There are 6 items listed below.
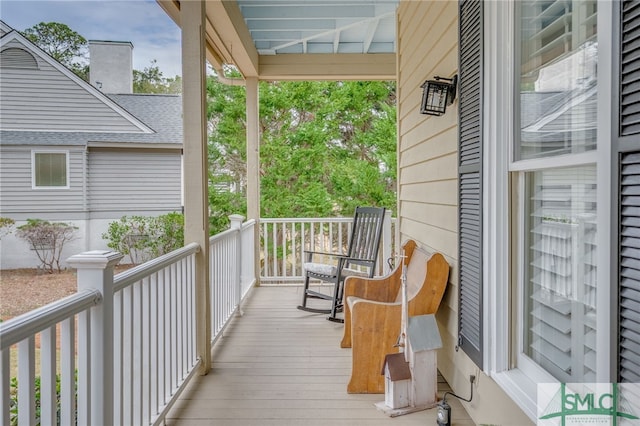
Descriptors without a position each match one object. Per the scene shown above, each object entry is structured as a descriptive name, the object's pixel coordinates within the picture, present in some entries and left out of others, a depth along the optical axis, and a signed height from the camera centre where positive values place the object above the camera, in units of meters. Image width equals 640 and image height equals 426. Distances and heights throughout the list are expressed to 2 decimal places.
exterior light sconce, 2.54 +0.64
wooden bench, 2.65 -0.77
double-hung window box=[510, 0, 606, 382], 1.39 +0.05
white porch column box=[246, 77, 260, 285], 5.84 +0.66
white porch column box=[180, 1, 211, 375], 2.88 +0.42
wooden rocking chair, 4.46 -0.61
